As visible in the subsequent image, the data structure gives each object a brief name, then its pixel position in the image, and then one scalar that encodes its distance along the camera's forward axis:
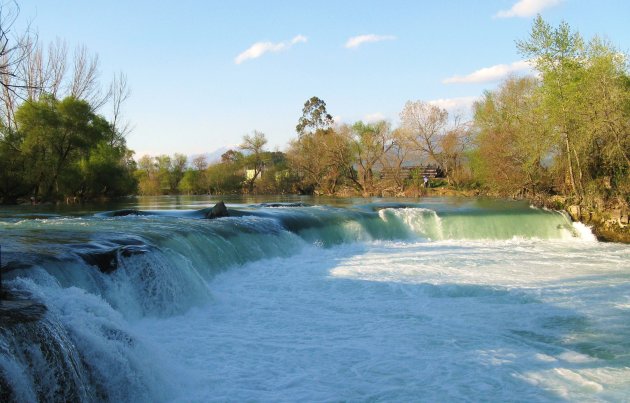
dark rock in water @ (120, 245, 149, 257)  7.60
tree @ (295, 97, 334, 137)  55.56
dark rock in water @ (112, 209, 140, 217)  15.61
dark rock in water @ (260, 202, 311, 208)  20.81
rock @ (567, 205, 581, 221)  17.36
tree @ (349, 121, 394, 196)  39.69
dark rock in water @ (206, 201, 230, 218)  15.35
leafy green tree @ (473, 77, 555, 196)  20.47
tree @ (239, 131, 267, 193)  52.50
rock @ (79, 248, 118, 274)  7.12
